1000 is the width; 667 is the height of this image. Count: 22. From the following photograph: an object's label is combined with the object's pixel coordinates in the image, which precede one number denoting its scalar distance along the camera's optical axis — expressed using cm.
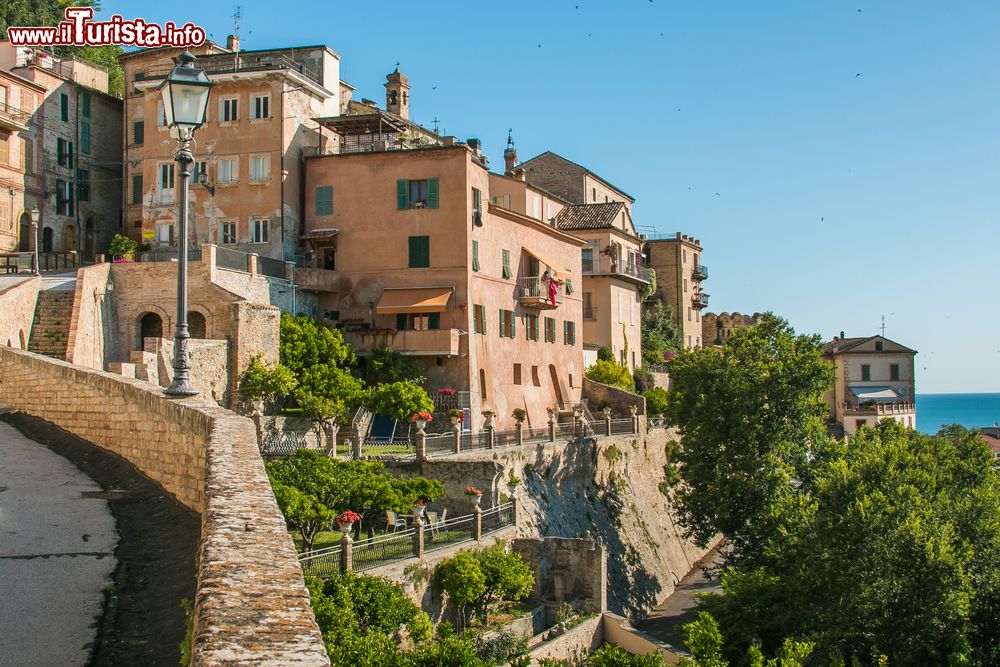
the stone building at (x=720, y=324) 8644
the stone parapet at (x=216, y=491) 489
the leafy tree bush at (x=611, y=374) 5069
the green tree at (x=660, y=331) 6625
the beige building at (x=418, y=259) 3922
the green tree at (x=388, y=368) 3766
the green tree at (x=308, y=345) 3588
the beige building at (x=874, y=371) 8400
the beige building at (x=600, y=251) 5569
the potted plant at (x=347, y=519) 2285
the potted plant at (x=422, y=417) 3341
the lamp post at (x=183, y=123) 1374
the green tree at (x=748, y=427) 3462
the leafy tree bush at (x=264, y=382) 3356
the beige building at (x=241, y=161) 4019
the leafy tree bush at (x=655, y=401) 5044
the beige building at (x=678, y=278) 7412
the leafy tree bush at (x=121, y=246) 4009
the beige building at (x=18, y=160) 4319
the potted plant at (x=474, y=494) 2885
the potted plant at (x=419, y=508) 2531
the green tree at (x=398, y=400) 3425
